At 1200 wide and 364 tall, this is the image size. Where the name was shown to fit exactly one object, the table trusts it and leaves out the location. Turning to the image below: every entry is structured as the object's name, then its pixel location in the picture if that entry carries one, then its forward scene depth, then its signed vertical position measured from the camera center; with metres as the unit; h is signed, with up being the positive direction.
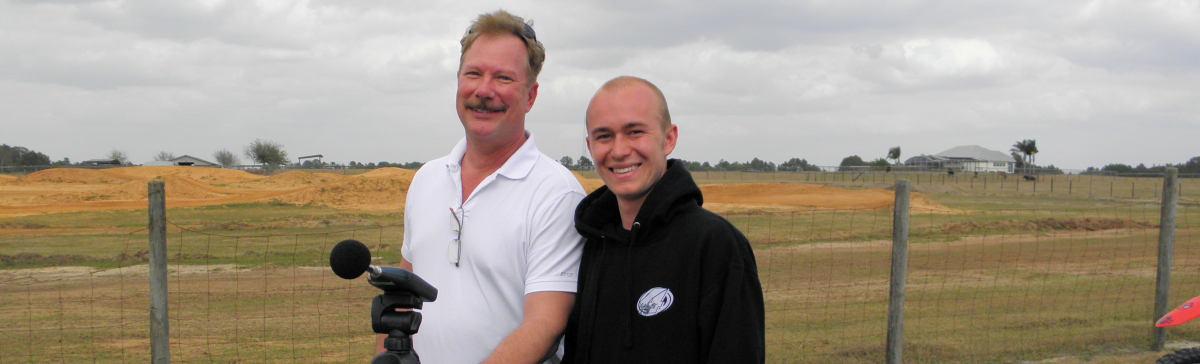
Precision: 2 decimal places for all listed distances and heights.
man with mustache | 2.16 -0.20
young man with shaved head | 1.98 -0.27
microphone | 1.67 -0.25
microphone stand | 1.76 -0.39
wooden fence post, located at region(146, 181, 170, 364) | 4.38 -0.71
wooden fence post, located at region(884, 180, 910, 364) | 5.04 -0.72
